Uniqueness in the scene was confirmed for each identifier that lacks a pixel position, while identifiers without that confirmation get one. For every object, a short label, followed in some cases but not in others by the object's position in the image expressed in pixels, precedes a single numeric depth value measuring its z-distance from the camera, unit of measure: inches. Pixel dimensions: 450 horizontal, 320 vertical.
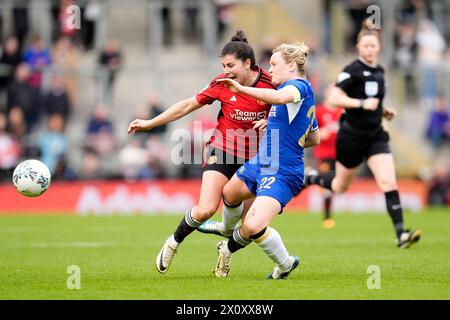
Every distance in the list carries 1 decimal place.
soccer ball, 364.8
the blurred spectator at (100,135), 836.6
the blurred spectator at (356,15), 955.3
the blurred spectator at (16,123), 826.2
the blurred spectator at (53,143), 817.5
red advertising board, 811.4
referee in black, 480.4
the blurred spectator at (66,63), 888.9
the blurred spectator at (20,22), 909.8
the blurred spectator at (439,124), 884.6
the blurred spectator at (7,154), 802.2
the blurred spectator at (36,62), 862.5
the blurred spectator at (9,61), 867.4
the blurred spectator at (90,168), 823.1
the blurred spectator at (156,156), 831.7
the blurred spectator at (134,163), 818.2
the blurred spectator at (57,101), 842.2
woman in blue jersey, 339.9
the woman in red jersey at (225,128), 360.5
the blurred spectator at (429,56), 925.8
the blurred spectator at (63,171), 813.9
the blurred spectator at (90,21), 883.4
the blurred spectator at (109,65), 876.6
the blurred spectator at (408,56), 934.4
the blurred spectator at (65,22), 879.1
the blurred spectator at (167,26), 960.3
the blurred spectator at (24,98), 832.3
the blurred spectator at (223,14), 930.7
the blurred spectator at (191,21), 959.9
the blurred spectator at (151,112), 823.7
